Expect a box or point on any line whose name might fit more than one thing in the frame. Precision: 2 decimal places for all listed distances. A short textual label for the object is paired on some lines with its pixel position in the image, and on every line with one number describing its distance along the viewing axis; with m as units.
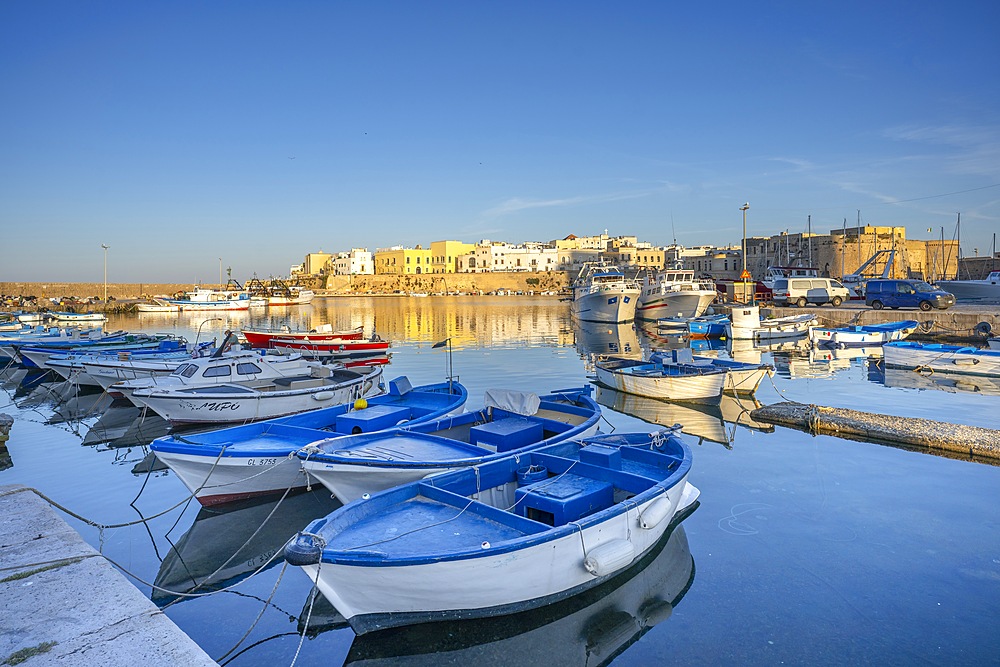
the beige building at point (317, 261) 184.50
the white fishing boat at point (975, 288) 52.09
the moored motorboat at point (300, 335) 29.00
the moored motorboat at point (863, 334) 31.22
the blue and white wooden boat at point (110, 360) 19.84
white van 47.50
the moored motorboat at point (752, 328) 35.00
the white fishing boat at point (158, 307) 75.31
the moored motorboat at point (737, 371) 18.27
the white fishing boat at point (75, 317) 45.36
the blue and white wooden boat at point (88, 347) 24.90
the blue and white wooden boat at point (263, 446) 9.12
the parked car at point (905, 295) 39.00
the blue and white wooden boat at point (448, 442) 8.22
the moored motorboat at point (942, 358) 21.81
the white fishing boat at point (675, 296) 47.88
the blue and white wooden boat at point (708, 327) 37.75
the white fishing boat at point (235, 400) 14.52
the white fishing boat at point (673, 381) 17.98
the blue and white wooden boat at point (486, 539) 5.59
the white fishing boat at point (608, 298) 49.65
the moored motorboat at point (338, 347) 27.54
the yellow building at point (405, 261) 160.12
